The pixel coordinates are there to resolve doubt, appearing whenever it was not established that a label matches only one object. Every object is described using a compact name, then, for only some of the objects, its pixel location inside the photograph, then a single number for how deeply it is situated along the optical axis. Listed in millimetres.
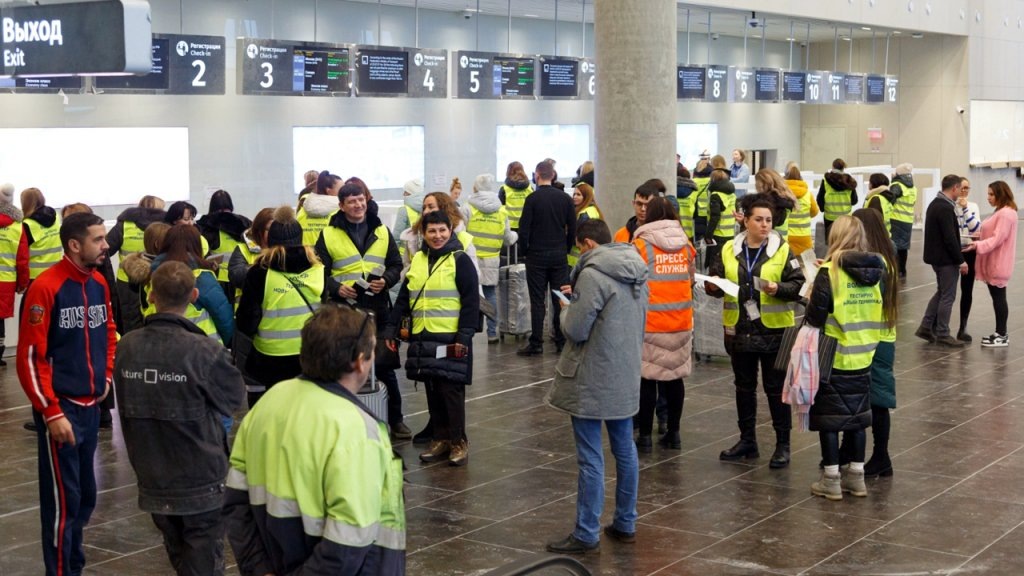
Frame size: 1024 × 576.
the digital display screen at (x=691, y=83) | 20047
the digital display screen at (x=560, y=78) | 17594
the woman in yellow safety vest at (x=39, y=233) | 10773
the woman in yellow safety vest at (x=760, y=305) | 7690
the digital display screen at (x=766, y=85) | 21969
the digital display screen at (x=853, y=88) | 24516
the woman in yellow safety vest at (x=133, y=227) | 10000
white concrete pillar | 11641
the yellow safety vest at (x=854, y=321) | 6984
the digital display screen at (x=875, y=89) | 25328
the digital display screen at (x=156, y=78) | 12344
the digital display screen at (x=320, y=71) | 14203
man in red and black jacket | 5305
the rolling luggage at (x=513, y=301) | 12758
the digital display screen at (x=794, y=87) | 22703
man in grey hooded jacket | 6199
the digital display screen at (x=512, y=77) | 16891
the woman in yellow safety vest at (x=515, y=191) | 13454
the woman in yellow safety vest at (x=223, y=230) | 9430
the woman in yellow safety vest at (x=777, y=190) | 9656
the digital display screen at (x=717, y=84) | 20766
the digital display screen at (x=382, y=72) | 14992
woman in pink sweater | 12000
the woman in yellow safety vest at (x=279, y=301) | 6965
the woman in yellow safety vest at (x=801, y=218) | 15094
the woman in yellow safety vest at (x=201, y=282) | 6531
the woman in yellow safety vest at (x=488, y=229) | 12078
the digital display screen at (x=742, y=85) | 21328
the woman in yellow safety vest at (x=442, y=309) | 7695
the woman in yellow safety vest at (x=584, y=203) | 12453
